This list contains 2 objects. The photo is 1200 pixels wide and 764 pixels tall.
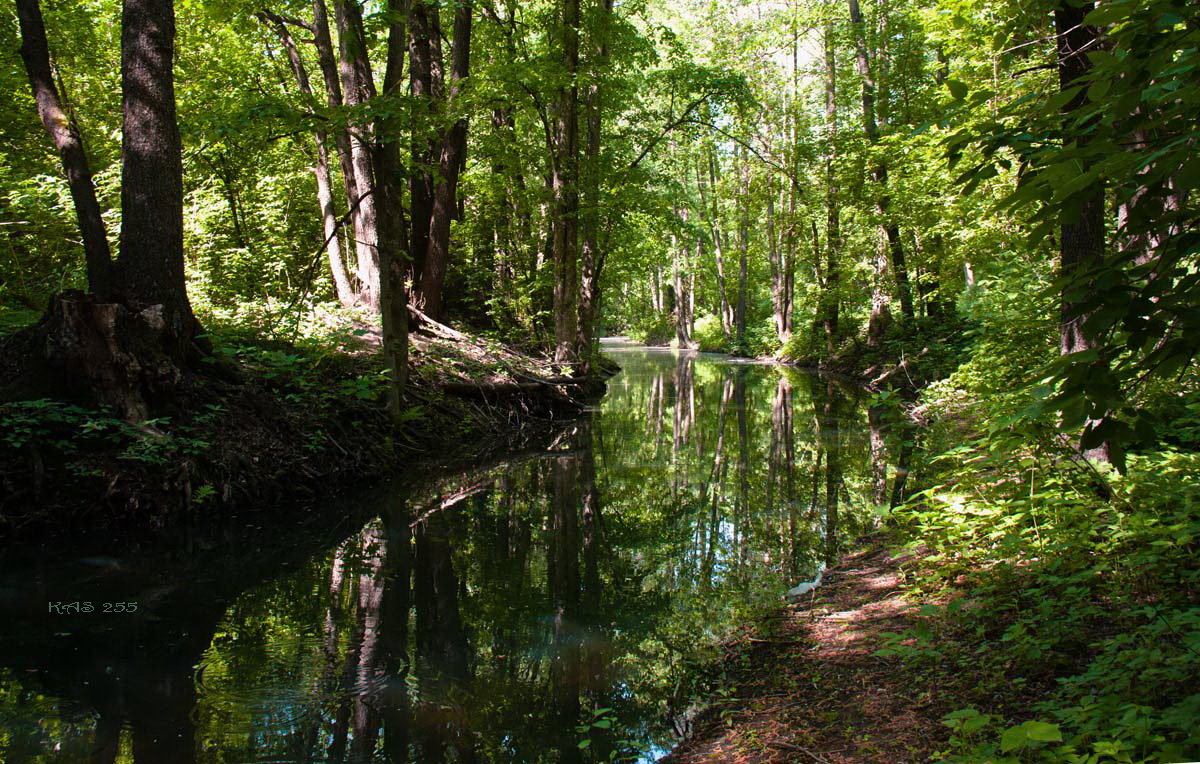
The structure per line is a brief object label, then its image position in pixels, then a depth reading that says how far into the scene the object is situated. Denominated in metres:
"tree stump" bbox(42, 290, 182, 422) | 6.49
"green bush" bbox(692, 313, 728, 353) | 42.84
